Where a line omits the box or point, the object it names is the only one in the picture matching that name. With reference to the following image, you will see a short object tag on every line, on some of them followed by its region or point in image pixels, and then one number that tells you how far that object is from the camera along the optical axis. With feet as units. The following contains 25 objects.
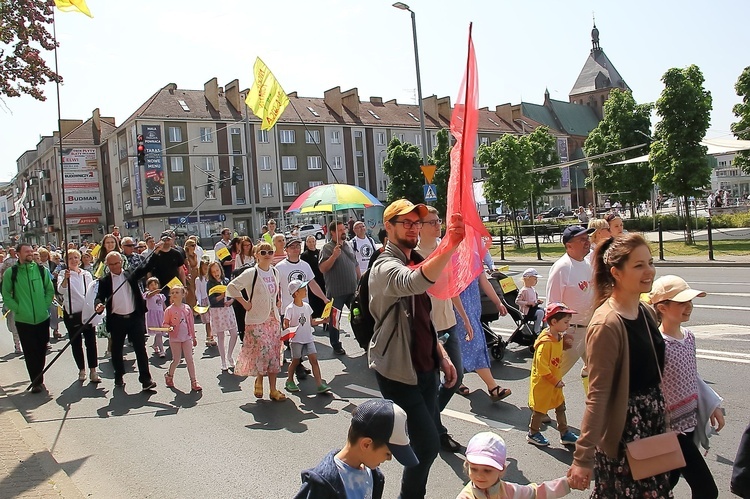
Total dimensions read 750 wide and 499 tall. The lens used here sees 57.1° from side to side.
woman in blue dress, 22.22
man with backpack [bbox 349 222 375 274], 38.63
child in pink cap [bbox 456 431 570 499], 9.89
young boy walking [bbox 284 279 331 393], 26.08
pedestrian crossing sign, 72.49
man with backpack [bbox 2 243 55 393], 29.76
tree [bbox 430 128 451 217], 163.63
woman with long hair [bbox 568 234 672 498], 10.14
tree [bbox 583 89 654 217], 130.82
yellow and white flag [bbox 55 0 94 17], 29.13
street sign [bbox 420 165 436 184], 64.78
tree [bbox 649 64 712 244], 80.94
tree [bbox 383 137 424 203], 177.17
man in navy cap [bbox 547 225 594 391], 18.99
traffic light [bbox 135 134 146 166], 85.01
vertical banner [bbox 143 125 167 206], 195.52
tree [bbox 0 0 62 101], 29.84
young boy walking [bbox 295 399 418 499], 9.07
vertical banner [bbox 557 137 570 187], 330.34
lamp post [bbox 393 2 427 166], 77.46
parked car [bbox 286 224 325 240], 182.93
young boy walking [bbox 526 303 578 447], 17.99
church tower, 387.14
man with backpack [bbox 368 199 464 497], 12.69
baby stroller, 28.96
